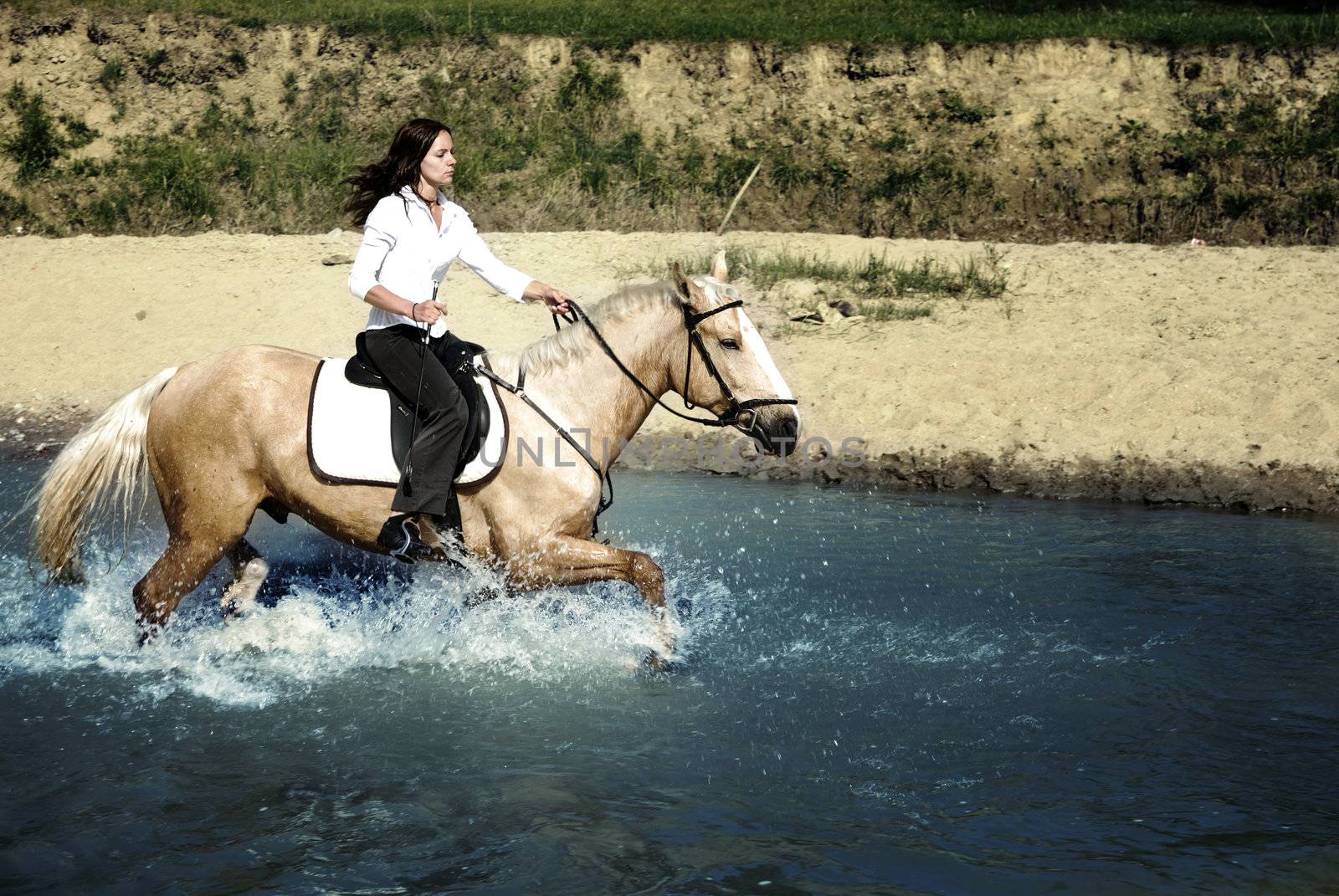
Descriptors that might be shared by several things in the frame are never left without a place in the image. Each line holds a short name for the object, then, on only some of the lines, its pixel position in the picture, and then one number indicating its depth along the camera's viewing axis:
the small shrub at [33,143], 22.83
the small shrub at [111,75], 25.70
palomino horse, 6.29
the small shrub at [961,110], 24.56
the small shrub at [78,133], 24.48
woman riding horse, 5.99
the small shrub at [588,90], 25.58
